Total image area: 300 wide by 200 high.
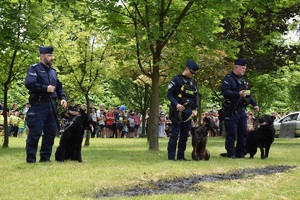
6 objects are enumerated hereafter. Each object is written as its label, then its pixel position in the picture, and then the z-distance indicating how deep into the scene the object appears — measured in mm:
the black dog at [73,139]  9914
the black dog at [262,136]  11938
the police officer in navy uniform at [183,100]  10969
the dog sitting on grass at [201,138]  11188
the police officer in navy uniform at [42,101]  9586
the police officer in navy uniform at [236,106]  11930
